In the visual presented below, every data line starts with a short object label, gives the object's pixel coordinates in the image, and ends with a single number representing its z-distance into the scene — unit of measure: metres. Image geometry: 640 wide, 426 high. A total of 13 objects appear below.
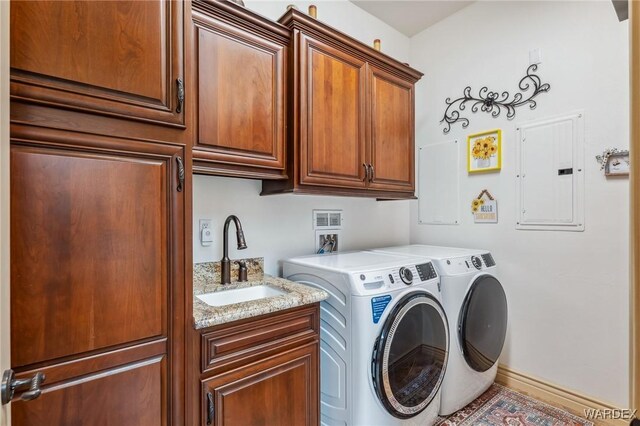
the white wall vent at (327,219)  2.21
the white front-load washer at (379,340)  1.43
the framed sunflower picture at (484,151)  2.33
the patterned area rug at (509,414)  1.84
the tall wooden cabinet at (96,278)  0.79
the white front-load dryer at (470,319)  1.83
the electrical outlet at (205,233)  1.67
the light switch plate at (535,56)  2.13
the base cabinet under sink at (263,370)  1.15
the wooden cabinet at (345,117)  1.64
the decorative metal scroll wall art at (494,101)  2.16
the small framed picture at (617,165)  1.77
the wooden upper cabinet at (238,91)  1.36
